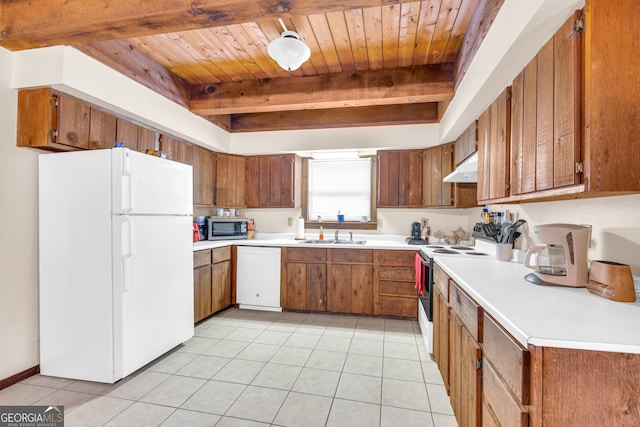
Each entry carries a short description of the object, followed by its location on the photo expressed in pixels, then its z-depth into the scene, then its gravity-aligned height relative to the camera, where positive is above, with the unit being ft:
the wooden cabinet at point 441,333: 6.18 -2.89
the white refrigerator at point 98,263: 6.64 -1.27
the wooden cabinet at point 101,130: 7.55 +2.18
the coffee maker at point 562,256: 4.43 -0.72
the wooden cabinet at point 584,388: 2.57 -1.61
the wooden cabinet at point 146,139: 8.99 +2.30
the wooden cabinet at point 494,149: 5.96 +1.46
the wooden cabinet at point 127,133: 8.28 +2.29
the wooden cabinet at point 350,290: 11.16 -3.09
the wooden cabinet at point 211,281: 10.09 -2.69
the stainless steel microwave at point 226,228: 12.03 -0.79
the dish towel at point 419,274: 9.07 -2.04
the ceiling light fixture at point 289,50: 6.60 +3.76
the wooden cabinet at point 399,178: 11.89 +1.39
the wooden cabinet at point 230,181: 12.91 +1.37
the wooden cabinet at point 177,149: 10.00 +2.24
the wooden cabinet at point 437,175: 11.27 +1.48
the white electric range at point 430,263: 8.03 -1.52
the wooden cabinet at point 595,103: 3.43 +1.36
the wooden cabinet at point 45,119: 6.72 +2.15
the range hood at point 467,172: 8.46 +1.27
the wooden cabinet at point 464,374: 4.18 -2.70
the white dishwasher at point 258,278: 11.83 -2.80
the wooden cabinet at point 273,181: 12.99 +1.37
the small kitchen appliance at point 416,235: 11.83 -1.01
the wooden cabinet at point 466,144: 8.18 +2.17
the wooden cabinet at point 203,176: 11.46 +1.42
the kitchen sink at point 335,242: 11.84 -1.34
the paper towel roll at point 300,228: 13.24 -0.80
